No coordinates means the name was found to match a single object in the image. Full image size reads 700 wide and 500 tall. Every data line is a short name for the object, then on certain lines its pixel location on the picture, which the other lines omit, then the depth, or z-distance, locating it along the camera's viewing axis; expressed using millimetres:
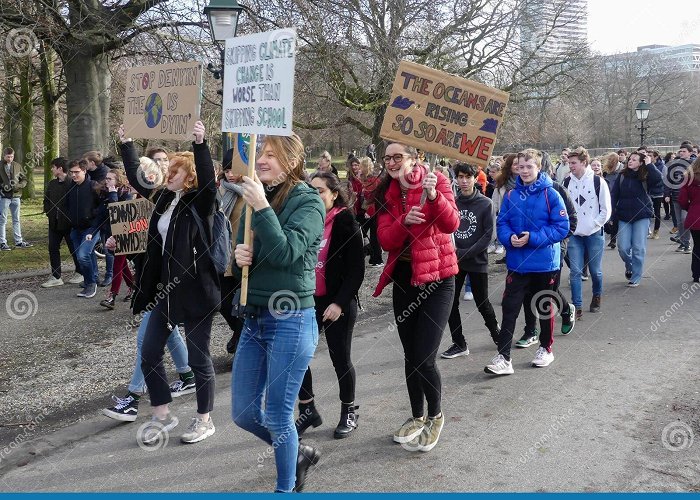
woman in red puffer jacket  4301
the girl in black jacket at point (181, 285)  4438
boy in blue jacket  5945
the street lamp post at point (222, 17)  8914
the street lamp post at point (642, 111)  23328
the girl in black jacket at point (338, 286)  4496
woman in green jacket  3350
